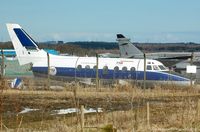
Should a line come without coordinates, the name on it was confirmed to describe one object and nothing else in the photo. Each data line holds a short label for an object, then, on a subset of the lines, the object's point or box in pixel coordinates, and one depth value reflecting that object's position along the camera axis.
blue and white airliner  61.48
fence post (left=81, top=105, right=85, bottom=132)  17.54
